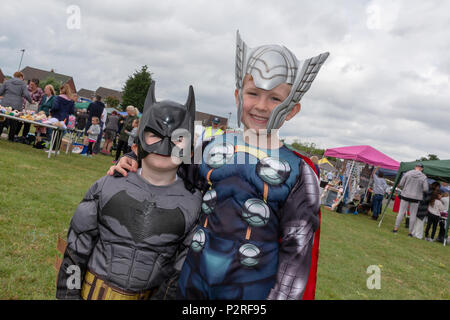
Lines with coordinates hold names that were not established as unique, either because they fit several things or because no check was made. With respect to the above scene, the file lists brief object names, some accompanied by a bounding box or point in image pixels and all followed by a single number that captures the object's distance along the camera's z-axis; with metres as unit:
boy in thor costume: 1.43
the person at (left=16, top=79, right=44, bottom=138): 9.97
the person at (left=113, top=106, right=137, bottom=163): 9.98
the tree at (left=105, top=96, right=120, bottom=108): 47.39
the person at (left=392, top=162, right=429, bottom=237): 10.16
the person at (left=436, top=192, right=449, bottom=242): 11.11
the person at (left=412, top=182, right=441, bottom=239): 10.61
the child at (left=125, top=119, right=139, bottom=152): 9.54
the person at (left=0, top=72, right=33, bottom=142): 8.77
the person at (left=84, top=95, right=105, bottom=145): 10.54
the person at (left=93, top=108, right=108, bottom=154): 11.54
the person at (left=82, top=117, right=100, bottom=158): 10.34
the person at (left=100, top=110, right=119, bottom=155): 11.90
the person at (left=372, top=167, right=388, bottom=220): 13.31
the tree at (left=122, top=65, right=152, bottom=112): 37.69
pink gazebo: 13.39
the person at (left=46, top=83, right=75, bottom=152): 9.03
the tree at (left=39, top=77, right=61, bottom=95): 60.00
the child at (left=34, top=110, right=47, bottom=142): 9.64
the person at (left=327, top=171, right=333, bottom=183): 17.29
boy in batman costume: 1.58
